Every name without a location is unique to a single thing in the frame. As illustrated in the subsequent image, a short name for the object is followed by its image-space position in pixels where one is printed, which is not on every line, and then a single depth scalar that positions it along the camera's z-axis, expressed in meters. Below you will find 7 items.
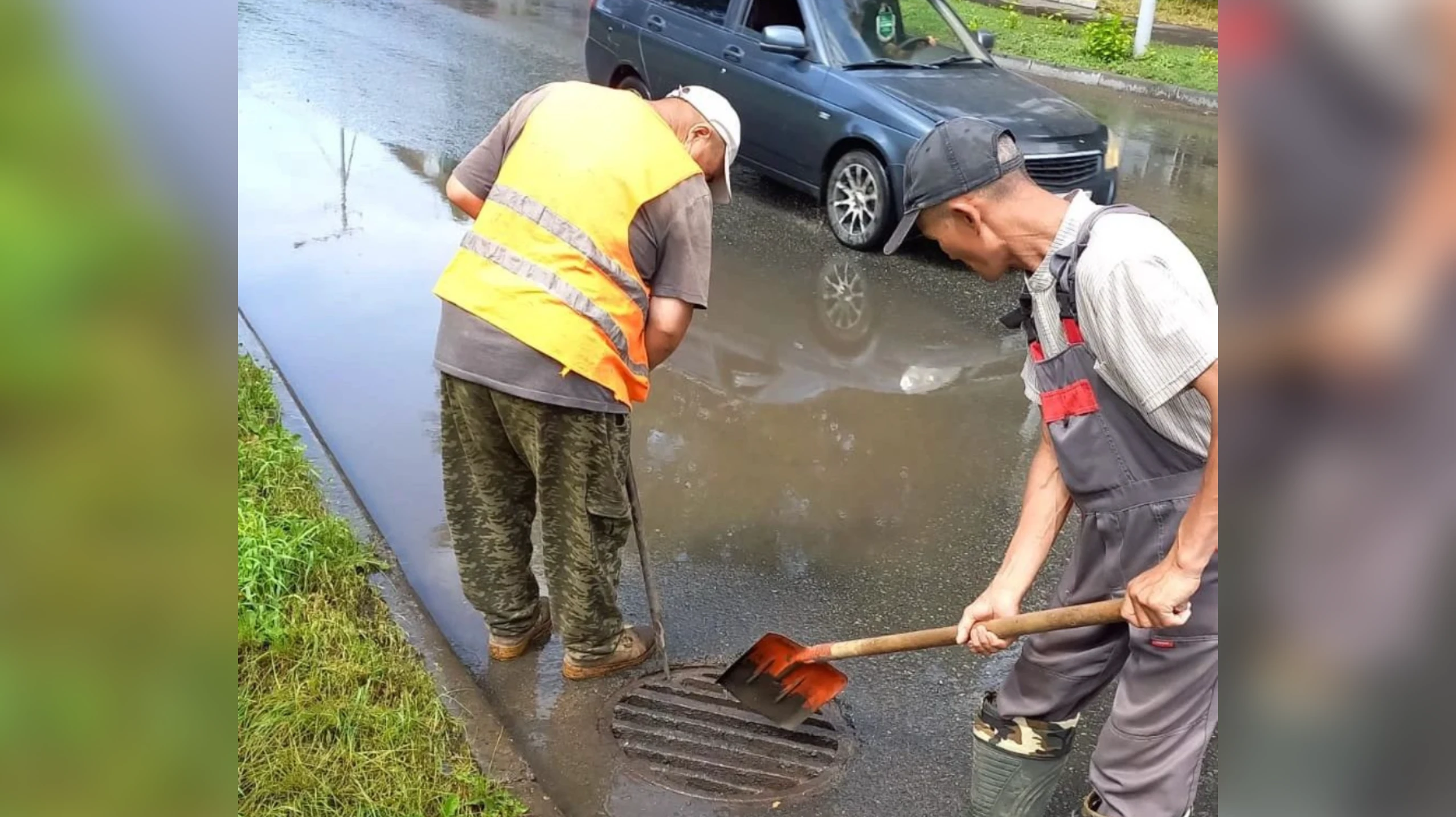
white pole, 13.41
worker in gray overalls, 2.04
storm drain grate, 3.13
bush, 13.71
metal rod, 3.38
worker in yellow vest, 2.85
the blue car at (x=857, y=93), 6.81
